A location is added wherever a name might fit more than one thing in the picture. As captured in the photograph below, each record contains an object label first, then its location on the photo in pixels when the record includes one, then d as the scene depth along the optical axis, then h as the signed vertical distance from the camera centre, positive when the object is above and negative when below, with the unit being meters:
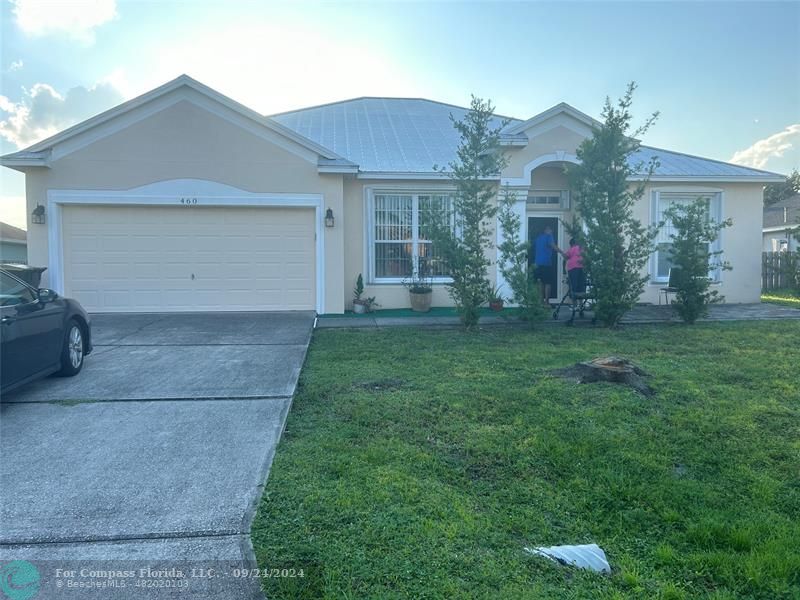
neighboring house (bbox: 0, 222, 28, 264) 25.97 +1.44
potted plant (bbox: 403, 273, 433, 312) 11.83 -0.51
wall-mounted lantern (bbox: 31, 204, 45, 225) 10.50 +1.12
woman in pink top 10.55 -0.03
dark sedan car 4.93 -0.63
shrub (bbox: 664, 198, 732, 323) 9.83 +0.19
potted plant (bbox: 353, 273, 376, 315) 11.77 -0.66
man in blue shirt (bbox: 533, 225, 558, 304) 11.95 +0.50
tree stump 5.76 -1.13
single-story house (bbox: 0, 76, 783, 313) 10.70 +1.40
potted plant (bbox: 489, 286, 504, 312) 9.73 -0.63
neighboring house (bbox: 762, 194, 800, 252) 26.52 +2.41
